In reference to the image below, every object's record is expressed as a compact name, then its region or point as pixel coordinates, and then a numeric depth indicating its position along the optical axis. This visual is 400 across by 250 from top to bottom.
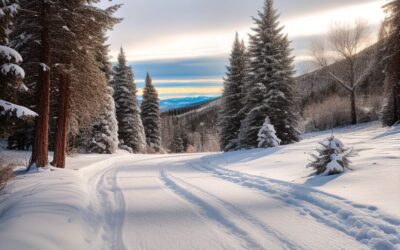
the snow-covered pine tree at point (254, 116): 26.58
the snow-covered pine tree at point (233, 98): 34.16
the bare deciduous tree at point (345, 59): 37.79
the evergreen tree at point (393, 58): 24.36
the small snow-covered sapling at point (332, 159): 10.09
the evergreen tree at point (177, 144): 72.67
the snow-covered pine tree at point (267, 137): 22.62
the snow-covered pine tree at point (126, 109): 42.41
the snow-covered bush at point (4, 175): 10.05
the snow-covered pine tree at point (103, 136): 33.08
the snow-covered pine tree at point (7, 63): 9.59
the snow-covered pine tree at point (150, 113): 52.96
